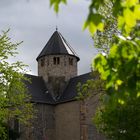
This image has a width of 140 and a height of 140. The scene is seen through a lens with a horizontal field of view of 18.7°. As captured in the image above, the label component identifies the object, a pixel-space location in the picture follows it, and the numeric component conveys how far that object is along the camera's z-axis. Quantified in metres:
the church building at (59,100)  50.31
